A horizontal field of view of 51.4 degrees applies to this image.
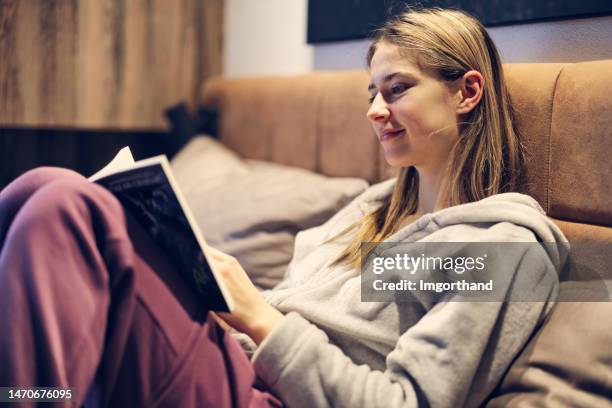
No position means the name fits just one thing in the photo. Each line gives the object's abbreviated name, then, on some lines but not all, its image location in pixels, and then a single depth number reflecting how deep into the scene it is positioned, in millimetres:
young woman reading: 748
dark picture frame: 1261
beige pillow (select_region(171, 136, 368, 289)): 1547
